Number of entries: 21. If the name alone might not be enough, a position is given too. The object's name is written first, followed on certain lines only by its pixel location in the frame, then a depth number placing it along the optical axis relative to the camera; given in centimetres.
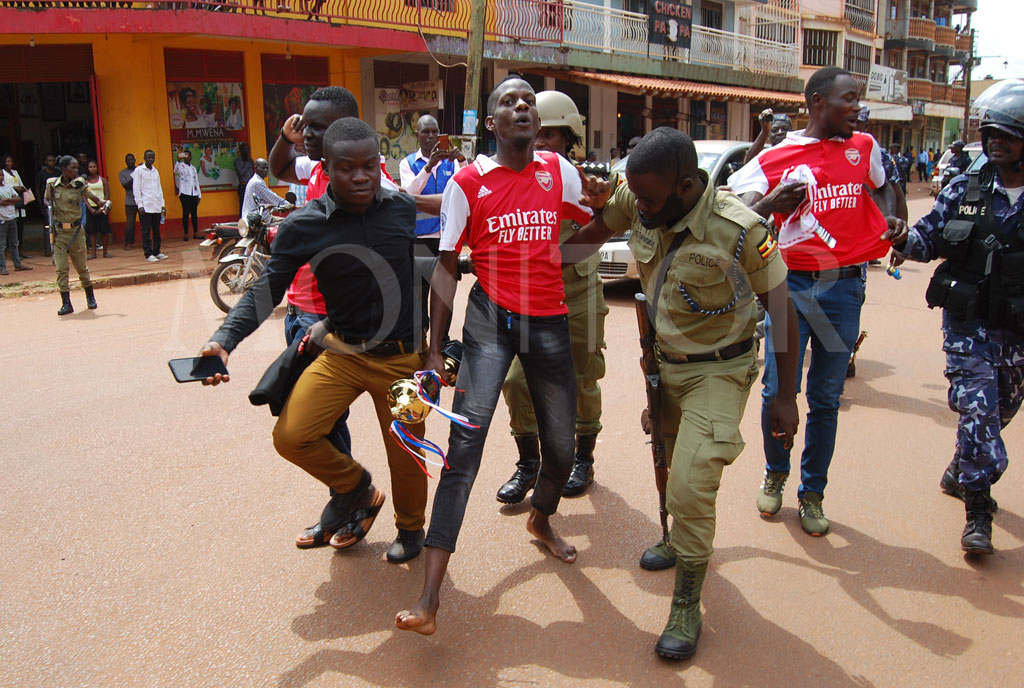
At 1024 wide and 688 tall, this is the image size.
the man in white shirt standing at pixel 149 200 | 1388
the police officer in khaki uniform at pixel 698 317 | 296
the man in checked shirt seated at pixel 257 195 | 1078
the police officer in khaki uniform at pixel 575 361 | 413
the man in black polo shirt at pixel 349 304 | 329
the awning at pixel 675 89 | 2122
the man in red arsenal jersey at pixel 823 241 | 394
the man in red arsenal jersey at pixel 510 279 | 329
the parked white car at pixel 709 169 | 991
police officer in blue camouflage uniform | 360
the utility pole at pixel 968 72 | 4694
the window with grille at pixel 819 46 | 3878
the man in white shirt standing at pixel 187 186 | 1515
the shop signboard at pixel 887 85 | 4009
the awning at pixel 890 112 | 3809
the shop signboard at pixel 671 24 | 2411
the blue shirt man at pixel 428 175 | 674
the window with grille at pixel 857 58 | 4109
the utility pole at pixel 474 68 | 1266
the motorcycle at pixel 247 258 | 965
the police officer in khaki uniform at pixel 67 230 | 971
